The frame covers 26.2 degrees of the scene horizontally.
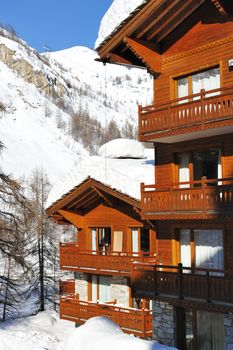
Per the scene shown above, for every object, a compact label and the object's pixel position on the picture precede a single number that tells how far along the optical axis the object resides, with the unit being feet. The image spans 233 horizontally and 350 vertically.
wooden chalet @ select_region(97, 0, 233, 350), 50.31
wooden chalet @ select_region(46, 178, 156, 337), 71.20
